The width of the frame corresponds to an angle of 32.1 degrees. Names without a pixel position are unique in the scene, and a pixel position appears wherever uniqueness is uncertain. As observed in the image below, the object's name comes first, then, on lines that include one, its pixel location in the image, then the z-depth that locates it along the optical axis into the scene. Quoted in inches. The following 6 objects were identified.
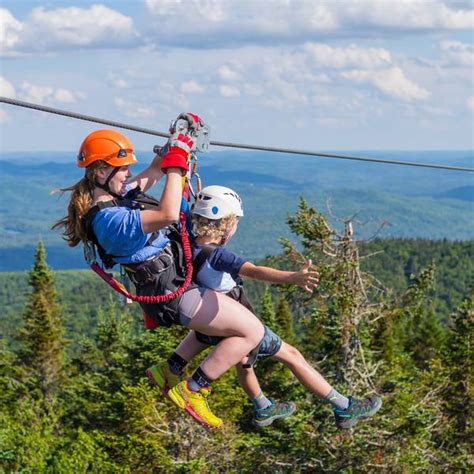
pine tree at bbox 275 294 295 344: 1790.1
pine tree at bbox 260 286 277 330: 1430.9
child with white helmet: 234.2
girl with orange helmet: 223.0
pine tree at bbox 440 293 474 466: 1273.4
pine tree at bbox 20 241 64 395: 1736.0
